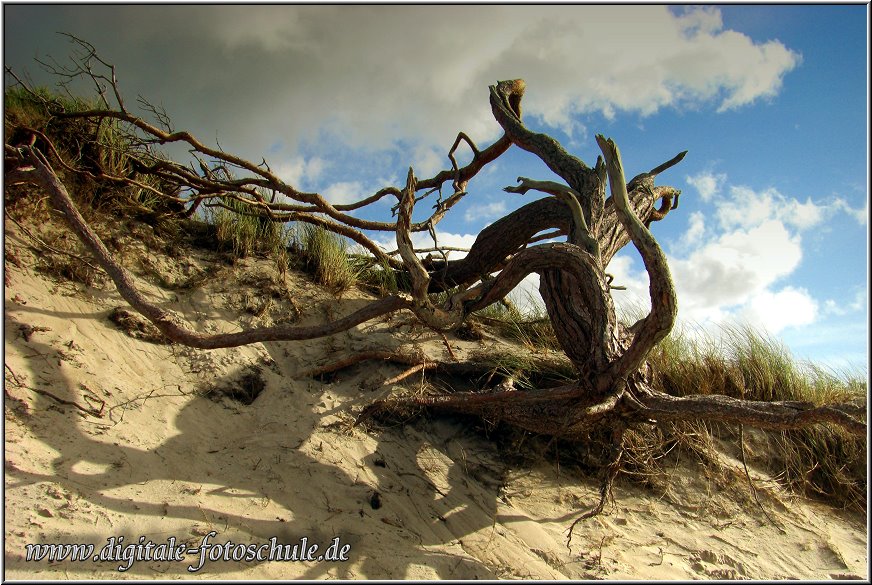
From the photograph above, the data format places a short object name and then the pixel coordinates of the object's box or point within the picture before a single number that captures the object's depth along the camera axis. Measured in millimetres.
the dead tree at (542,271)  3686
